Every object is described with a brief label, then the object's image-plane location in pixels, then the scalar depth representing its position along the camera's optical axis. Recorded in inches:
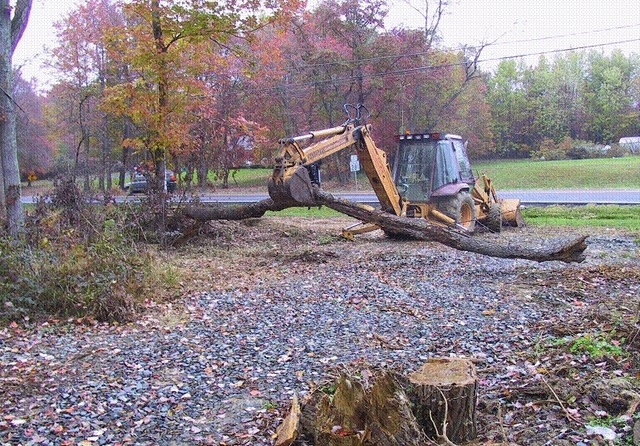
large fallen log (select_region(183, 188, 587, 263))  357.1
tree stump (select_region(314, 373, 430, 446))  144.8
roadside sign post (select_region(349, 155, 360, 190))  1010.5
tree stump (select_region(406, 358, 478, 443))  154.6
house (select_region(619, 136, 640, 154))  1765.5
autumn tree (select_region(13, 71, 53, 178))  1439.5
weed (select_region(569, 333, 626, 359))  196.7
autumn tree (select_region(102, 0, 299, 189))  506.9
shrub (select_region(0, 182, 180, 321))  288.8
